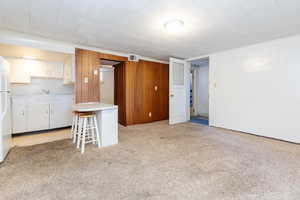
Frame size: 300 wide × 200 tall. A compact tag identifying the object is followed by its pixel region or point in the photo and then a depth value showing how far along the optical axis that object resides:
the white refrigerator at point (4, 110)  2.01
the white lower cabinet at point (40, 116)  3.32
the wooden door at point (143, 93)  4.54
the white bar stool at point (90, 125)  2.46
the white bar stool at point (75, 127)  2.92
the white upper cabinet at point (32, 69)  3.43
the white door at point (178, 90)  4.47
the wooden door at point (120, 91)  4.45
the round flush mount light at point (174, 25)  2.22
